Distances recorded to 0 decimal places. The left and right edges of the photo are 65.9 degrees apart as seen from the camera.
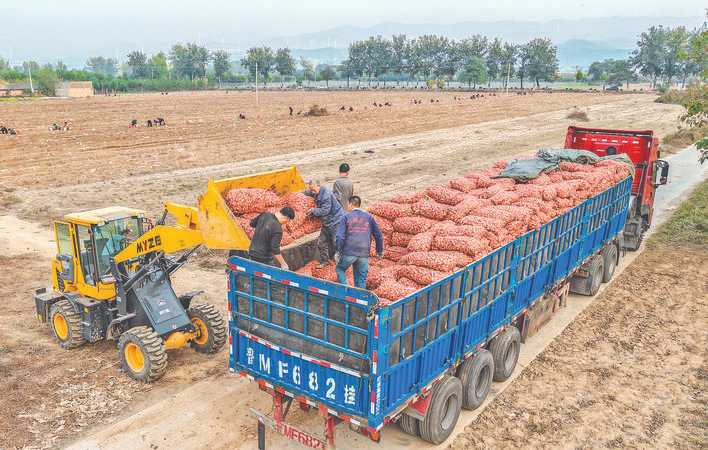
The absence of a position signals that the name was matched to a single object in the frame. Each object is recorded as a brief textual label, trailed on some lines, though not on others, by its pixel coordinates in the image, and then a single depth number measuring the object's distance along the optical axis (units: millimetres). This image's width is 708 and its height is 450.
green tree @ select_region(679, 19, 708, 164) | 14570
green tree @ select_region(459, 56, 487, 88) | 121812
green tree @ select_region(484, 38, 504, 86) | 137500
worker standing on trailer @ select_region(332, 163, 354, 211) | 11133
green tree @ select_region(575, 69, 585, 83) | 157000
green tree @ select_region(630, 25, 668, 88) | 139125
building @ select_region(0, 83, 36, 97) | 78862
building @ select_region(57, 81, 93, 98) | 83812
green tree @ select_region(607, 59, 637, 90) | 138800
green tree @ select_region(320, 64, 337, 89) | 145462
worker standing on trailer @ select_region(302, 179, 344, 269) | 8945
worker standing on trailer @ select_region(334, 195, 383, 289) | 7430
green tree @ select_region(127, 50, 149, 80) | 142500
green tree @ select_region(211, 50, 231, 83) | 138625
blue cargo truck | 5832
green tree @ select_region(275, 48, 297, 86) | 148250
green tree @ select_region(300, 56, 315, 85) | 159088
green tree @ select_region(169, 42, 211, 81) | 154625
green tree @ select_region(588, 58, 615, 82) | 190250
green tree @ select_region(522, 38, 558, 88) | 126688
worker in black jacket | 7684
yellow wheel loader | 8633
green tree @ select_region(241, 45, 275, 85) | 139125
